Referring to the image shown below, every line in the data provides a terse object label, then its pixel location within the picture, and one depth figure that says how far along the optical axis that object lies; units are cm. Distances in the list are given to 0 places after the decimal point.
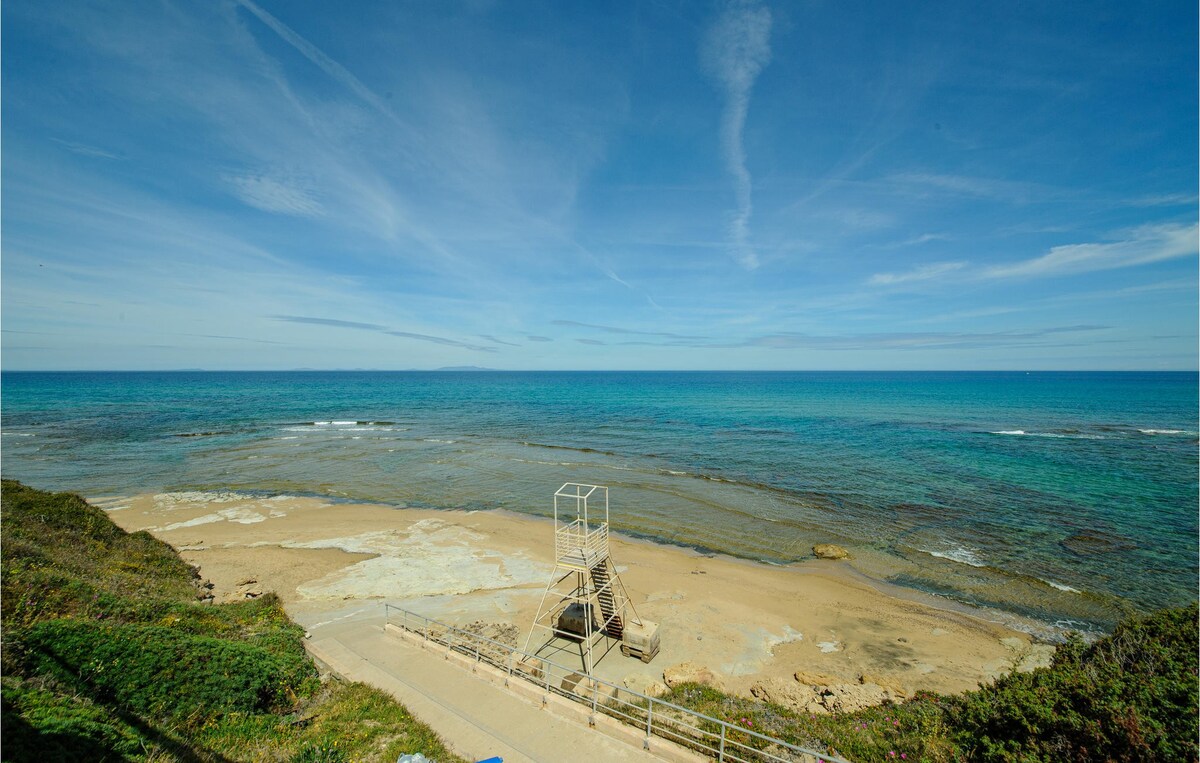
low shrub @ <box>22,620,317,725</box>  894
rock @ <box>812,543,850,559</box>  2506
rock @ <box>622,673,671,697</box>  1319
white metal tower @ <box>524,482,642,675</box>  1516
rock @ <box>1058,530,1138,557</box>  2473
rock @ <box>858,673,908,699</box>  1348
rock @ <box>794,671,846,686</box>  1416
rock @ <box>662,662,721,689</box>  1376
